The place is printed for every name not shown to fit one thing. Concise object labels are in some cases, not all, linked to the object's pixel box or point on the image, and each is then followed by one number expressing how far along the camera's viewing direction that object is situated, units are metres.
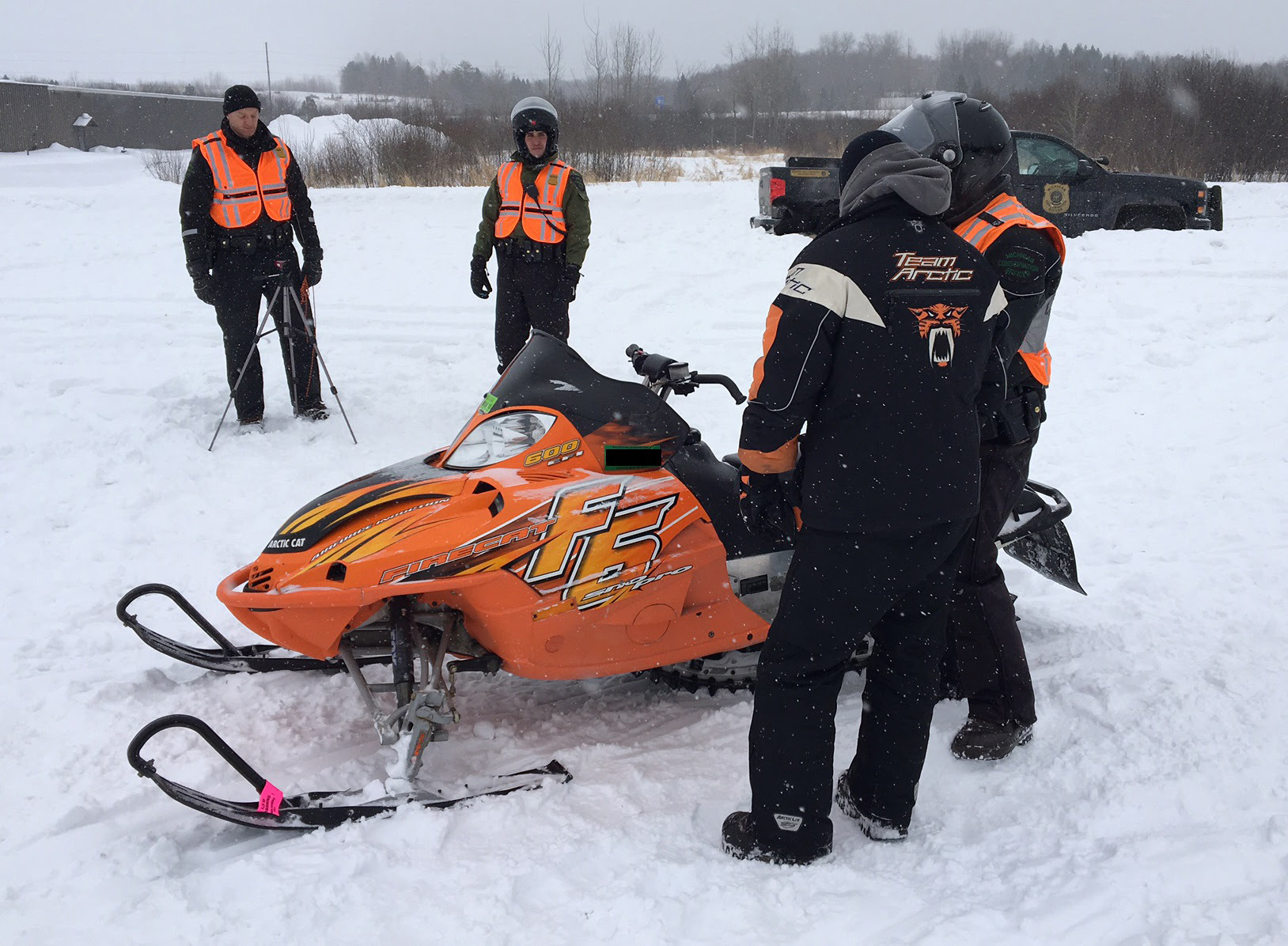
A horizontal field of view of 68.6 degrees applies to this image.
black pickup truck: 10.09
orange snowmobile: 2.58
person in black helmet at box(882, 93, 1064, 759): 2.58
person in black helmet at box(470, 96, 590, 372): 5.58
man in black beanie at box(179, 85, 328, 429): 5.40
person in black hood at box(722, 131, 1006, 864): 2.12
